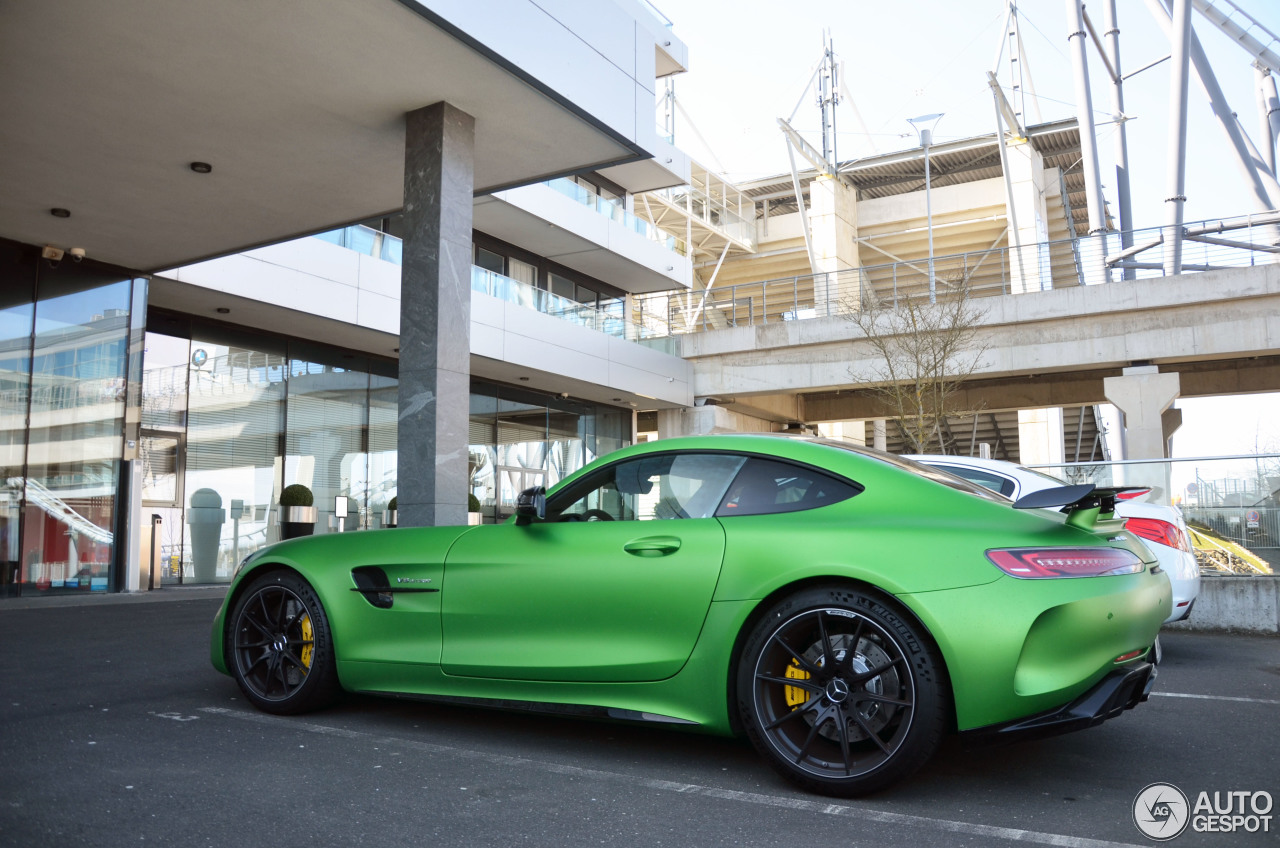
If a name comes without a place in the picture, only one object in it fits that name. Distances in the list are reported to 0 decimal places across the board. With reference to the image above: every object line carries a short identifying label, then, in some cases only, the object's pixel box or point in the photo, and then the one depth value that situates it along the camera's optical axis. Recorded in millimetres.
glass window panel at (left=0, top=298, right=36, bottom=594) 12328
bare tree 18719
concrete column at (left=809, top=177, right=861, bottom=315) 40250
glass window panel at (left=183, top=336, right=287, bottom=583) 15938
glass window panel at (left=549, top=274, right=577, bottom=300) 26672
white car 6777
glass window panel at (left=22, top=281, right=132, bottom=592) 12773
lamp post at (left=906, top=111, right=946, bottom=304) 36500
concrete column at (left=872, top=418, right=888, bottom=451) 39719
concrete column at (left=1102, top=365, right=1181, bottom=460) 20922
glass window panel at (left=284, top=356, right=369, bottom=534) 17719
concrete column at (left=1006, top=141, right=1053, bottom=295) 36656
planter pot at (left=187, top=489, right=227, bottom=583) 15898
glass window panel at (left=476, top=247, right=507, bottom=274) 23812
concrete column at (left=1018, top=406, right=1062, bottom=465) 36031
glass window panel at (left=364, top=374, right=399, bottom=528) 19203
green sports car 3057
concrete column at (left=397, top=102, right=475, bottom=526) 8312
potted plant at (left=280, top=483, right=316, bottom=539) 16875
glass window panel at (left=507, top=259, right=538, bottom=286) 24859
